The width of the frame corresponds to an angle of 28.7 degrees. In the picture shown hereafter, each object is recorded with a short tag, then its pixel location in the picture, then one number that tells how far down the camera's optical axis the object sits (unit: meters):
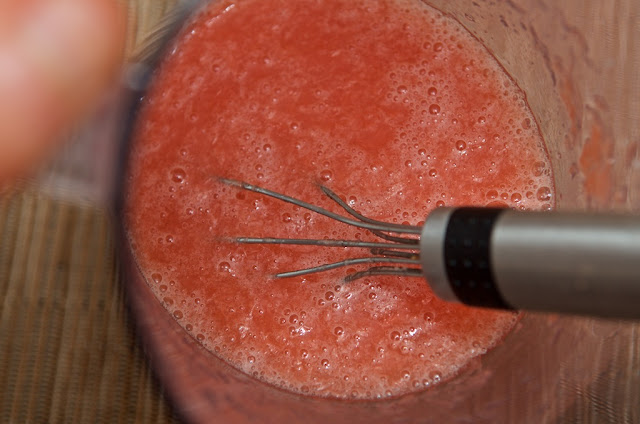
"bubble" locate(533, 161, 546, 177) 0.30
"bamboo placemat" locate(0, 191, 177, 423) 0.26
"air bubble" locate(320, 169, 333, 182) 0.29
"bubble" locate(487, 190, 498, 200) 0.29
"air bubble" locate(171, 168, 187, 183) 0.29
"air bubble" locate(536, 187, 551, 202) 0.30
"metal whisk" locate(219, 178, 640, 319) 0.21
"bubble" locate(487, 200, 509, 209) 0.29
